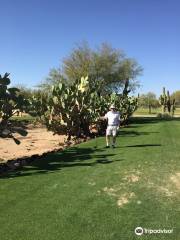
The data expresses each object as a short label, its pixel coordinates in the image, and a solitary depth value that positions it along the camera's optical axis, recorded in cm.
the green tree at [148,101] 4553
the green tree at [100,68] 2226
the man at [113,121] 730
